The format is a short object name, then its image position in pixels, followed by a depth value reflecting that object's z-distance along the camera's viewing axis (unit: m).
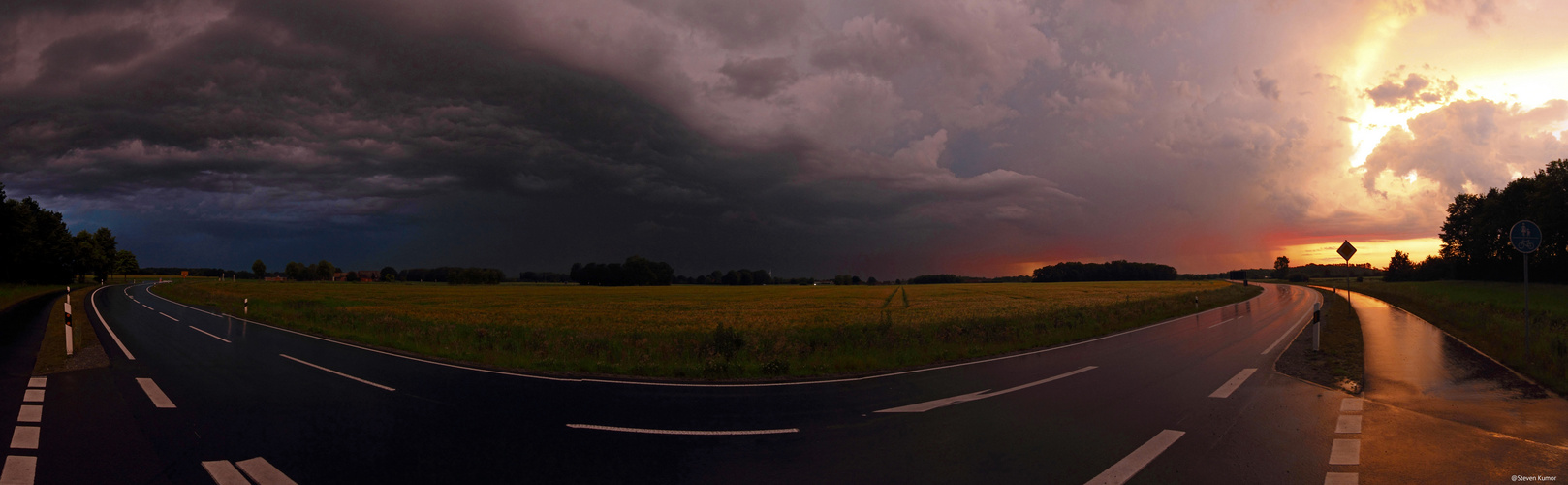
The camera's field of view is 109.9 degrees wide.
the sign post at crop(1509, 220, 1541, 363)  12.81
